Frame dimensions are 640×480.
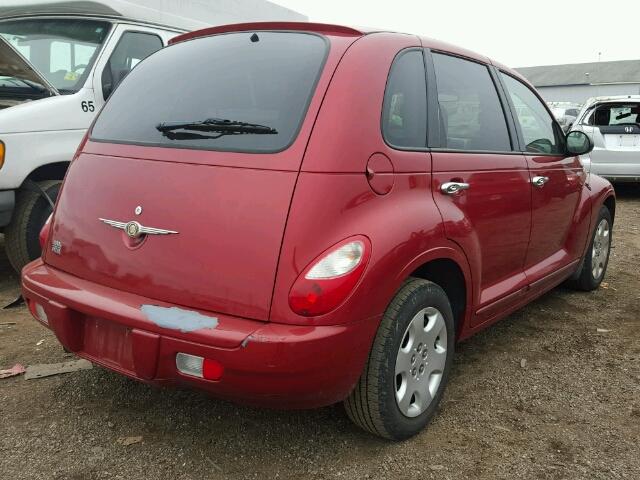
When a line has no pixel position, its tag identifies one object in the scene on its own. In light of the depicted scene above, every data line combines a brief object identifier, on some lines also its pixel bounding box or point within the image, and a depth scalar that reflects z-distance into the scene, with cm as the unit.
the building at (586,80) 5759
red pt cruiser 208
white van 431
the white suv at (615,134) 937
